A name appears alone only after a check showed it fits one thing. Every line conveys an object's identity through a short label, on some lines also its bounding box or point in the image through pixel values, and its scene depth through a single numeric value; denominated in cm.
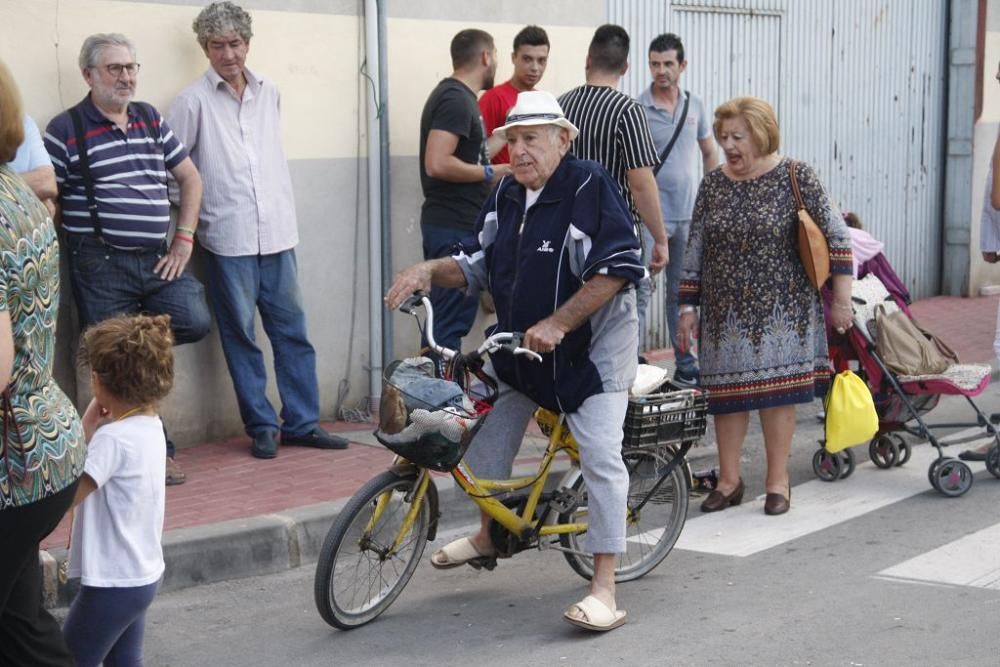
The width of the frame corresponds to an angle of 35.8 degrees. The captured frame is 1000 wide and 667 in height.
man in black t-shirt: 830
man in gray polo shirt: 926
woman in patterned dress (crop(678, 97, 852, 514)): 686
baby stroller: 727
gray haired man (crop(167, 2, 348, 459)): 762
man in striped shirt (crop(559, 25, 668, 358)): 763
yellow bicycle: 515
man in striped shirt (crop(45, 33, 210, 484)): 695
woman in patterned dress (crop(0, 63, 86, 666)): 345
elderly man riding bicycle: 530
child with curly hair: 398
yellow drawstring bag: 711
